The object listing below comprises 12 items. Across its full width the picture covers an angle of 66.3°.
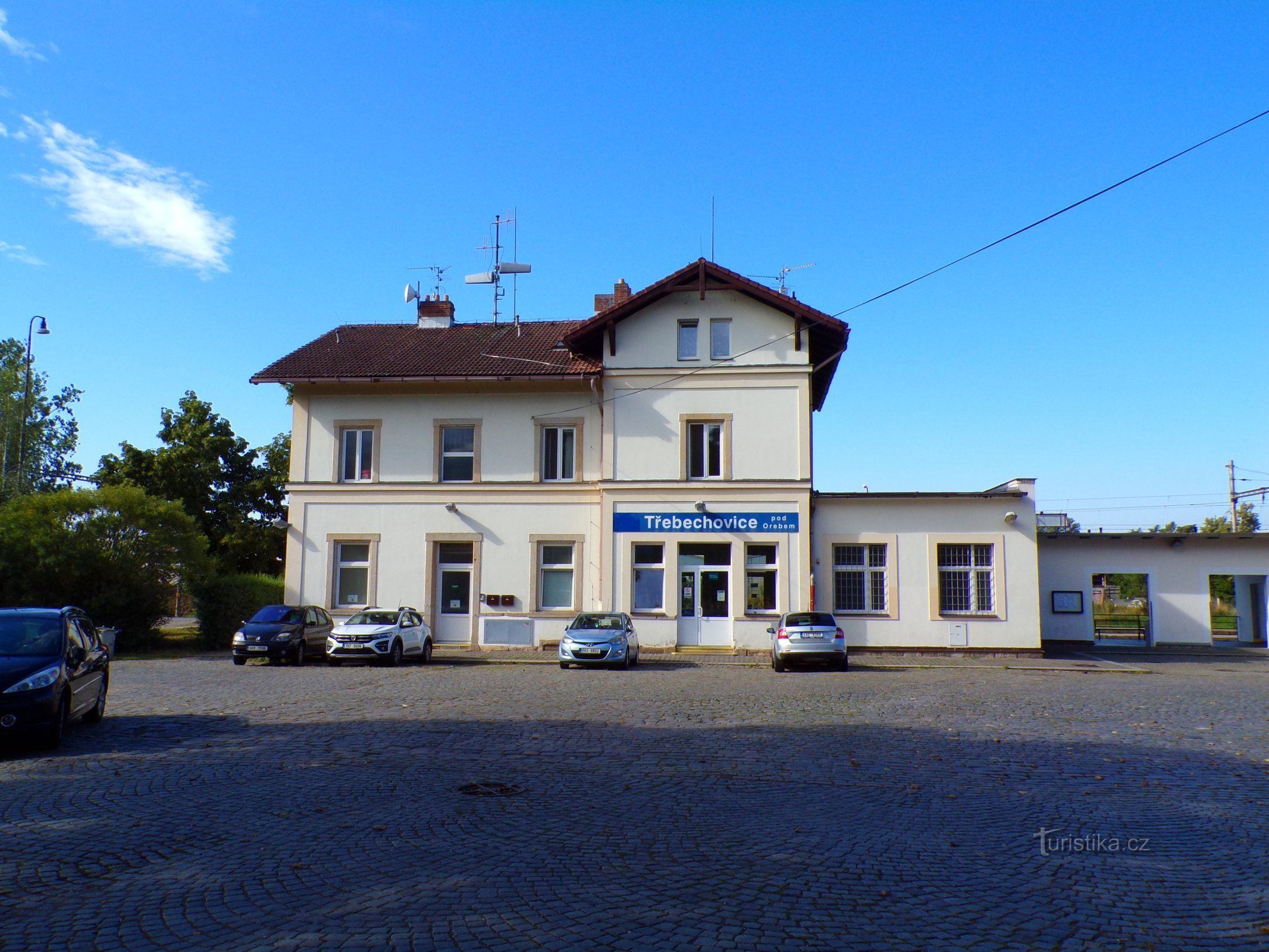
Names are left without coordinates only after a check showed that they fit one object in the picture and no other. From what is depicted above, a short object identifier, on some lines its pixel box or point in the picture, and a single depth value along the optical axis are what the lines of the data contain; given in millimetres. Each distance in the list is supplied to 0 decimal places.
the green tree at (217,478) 43375
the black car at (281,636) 23531
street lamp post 32281
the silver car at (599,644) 23438
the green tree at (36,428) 44188
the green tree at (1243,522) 59688
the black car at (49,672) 10492
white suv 23781
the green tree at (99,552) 25406
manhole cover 8578
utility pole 53569
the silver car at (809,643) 23234
